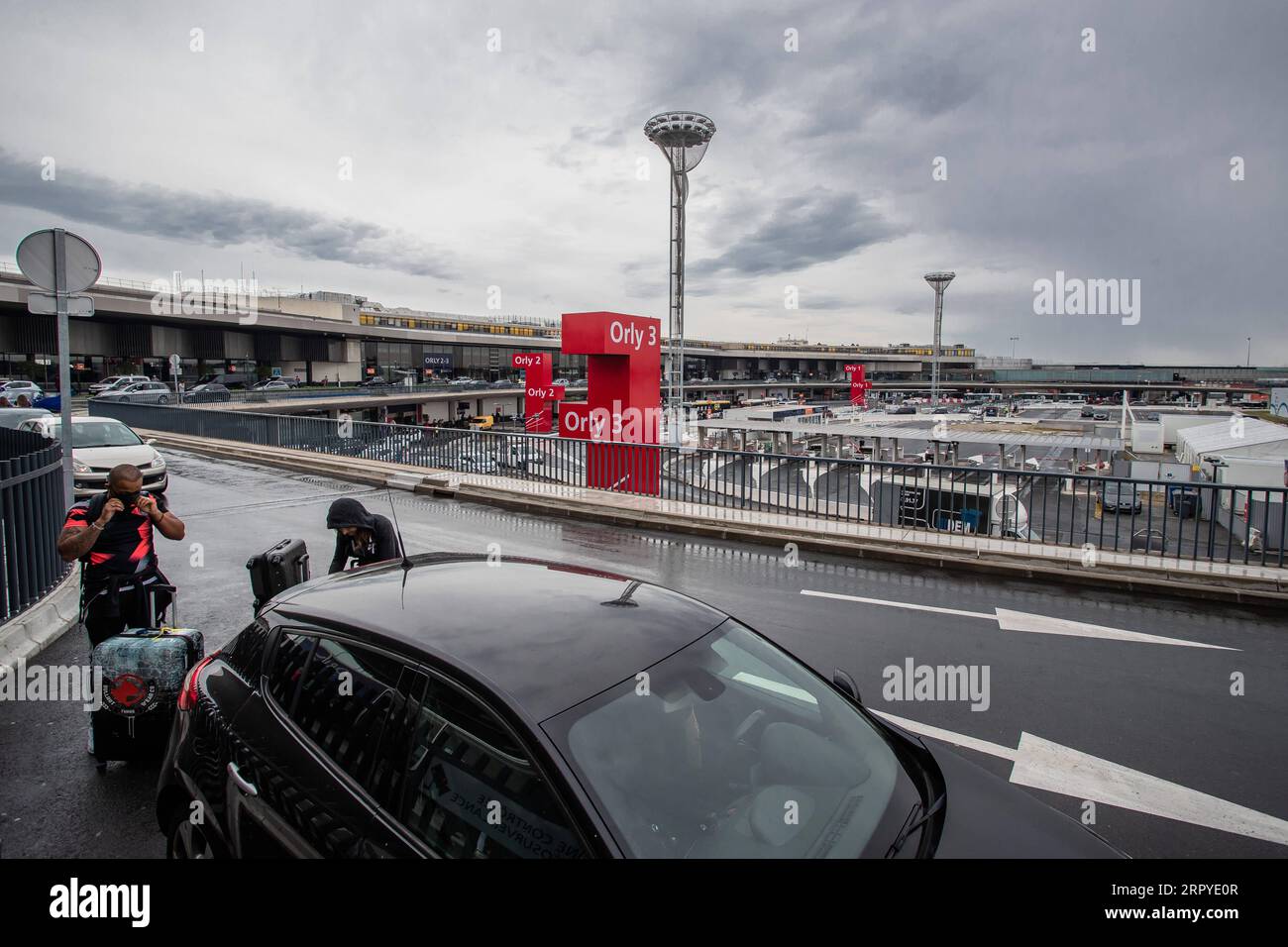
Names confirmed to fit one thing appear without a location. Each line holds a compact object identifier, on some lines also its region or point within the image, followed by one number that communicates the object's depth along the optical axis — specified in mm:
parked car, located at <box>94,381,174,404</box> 41188
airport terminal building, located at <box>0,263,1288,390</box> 51031
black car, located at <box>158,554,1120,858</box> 2232
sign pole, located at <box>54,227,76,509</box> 7438
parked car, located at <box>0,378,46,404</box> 35931
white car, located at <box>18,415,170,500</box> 13398
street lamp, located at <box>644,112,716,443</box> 31719
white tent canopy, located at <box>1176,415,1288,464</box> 28500
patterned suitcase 4348
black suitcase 5098
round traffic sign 7277
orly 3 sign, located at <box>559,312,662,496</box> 18203
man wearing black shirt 4859
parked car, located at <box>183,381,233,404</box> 42062
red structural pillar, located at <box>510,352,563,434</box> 37531
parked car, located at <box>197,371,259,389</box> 69625
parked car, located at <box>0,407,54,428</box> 22969
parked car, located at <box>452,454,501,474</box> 17453
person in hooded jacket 5215
